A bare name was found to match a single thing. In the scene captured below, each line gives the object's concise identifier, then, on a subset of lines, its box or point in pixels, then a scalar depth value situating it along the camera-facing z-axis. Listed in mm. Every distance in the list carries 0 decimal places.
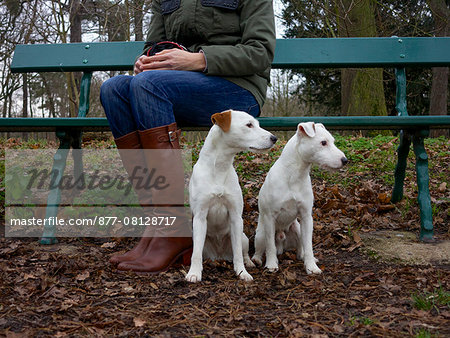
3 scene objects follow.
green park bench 3957
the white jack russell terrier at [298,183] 2963
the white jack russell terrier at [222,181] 2816
